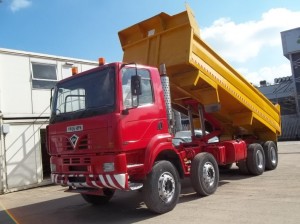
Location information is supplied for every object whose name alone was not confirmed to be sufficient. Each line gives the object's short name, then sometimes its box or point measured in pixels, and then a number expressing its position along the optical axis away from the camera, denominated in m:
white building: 8.89
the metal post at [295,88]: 22.18
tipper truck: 4.65
